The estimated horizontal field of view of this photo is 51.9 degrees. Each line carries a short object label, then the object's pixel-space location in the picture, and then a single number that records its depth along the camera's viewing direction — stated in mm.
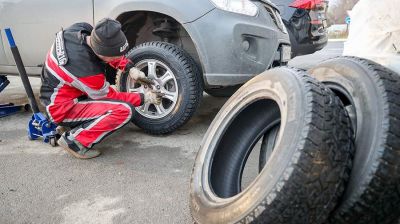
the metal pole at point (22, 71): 3494
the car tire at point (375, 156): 1550
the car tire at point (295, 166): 1519
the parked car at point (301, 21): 4949
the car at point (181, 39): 3158
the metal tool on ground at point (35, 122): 3387
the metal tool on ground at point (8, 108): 4340
